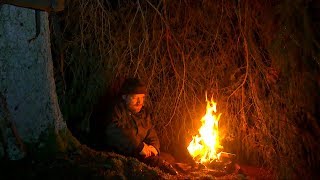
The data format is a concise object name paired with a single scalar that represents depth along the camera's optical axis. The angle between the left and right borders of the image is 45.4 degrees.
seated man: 5.32
